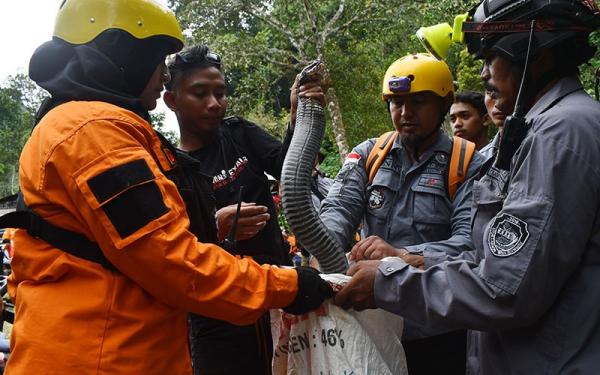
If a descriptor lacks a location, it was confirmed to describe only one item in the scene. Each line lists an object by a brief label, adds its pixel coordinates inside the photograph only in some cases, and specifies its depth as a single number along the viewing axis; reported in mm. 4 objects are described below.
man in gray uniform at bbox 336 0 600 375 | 1580
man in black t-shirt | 2914
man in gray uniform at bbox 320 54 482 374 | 2574
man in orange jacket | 1662
